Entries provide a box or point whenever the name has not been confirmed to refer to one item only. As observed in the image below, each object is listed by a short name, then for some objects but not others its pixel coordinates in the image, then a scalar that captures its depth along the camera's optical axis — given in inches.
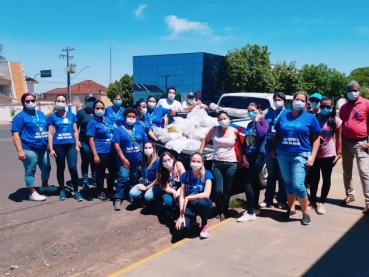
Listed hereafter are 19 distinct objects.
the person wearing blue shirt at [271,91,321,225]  182.9
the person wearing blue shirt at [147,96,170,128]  282.7
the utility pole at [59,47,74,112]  1772.6
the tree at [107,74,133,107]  2010.3
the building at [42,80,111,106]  3056.1
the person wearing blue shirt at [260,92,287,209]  214.2
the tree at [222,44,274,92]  1300.4
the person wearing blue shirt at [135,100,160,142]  258.8
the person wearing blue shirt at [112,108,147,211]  224.1
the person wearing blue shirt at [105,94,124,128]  258.0
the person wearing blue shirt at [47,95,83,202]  232.8
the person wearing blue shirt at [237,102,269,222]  197.5
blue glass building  1555.1
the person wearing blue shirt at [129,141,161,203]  219.0
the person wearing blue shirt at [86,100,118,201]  231.8
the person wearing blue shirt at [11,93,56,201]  226.8
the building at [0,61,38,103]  2018.9
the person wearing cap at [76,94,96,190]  258.2
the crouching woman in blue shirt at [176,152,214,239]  182.1
